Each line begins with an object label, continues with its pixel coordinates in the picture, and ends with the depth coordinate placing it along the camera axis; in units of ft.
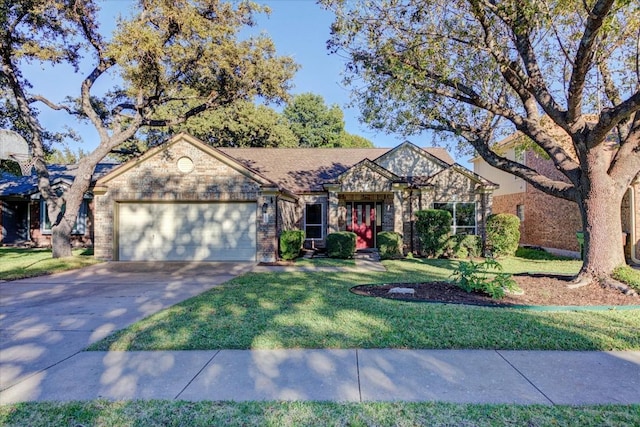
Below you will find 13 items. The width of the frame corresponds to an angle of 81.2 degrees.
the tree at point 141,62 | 40.60
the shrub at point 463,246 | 50.88
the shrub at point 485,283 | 23.18
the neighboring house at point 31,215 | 65.87
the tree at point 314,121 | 129.59
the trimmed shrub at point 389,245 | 48.96
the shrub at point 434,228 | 50.42
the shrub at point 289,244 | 46.26
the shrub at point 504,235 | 50.60
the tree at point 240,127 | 97.19
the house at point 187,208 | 45.88
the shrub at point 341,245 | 48.42
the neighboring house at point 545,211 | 41.98
